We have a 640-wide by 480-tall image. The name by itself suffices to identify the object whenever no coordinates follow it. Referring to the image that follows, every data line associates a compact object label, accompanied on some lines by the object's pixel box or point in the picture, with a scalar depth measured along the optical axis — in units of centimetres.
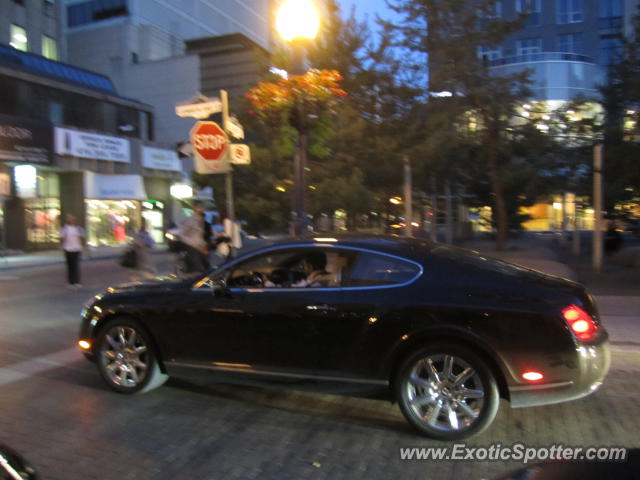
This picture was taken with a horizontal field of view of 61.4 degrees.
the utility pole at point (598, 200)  1177
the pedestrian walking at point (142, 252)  1113
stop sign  876
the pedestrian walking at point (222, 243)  945
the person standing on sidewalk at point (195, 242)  966
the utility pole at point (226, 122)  880
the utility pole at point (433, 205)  1711
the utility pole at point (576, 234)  1940
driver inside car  465
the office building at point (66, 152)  2419
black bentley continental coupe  392
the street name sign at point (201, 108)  895
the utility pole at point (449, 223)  2403
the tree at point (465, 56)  1391
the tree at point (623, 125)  1273
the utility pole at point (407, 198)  1248
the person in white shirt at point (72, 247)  1200
